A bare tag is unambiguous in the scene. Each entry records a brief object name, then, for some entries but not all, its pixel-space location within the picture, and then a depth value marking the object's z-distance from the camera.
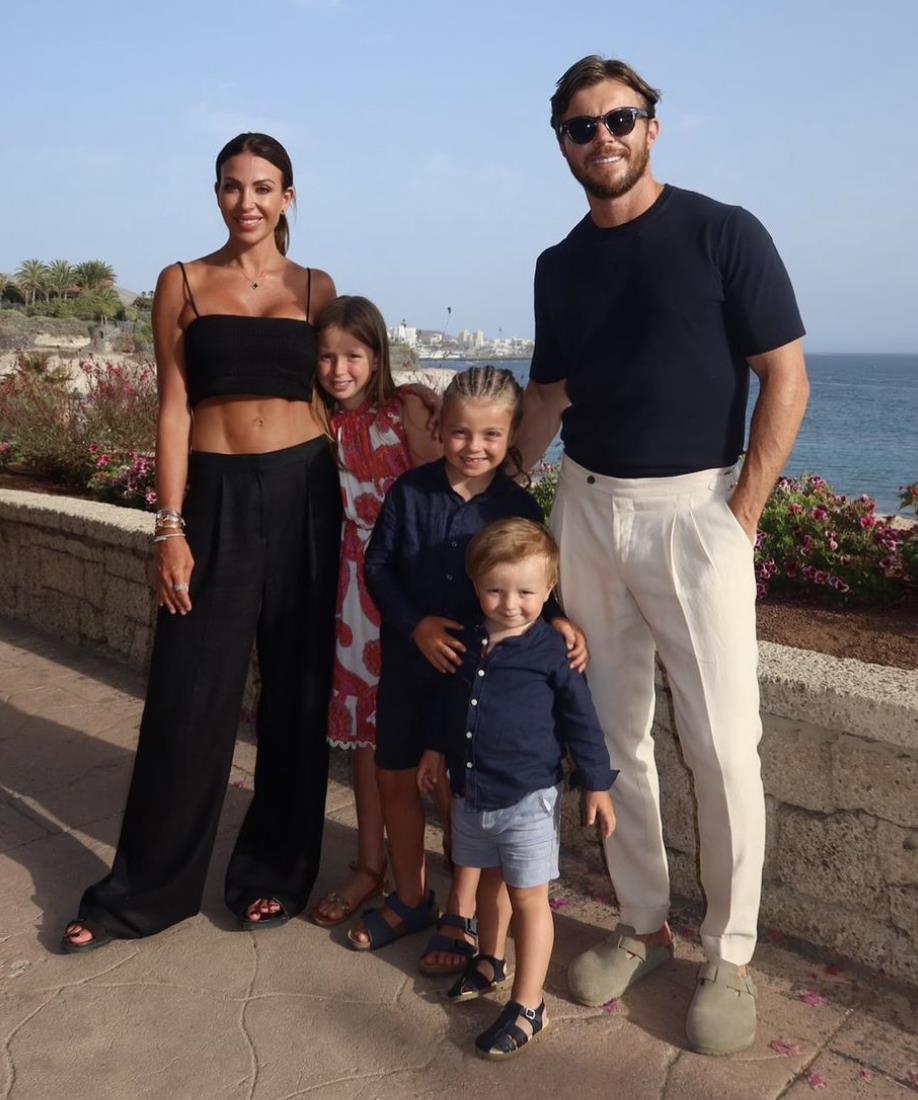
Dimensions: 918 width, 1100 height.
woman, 3.04
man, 2.52
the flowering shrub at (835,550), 4.29
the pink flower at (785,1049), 2.54
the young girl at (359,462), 3.08
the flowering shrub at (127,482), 6.66
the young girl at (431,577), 2.73
